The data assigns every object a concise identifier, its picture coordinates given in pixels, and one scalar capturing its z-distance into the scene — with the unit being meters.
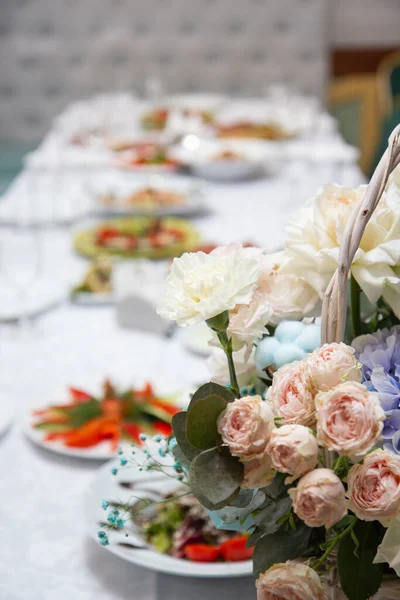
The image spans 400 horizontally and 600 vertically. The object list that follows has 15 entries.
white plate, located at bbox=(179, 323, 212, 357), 2.62
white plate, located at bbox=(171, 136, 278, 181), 4.08
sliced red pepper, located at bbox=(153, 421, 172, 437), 2.32
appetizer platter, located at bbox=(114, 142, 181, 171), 4.27
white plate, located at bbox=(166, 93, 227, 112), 5.59
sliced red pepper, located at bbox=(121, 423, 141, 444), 2.30
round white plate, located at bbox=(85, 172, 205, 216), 3.54
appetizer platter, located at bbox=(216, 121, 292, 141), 4.82
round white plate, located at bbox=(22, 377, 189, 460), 2.27
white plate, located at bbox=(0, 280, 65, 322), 2.76
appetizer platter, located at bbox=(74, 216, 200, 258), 3.12
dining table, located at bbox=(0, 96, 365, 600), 2.07
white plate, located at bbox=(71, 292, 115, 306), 2.84
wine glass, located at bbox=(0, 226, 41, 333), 2.73
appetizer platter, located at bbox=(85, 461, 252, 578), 2.04
